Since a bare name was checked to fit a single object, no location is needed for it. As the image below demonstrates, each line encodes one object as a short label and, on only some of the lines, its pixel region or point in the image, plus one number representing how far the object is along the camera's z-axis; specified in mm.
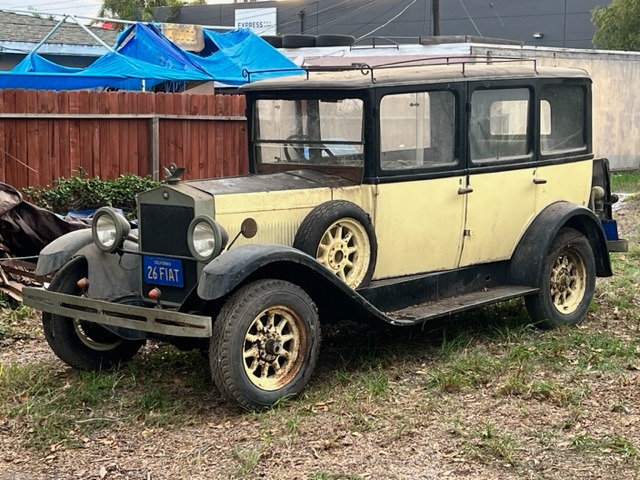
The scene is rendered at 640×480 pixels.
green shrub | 10617
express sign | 38625
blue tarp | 13547
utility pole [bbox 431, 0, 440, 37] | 27953
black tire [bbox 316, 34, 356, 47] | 22969
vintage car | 5598
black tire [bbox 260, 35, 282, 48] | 23578
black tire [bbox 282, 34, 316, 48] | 23531
